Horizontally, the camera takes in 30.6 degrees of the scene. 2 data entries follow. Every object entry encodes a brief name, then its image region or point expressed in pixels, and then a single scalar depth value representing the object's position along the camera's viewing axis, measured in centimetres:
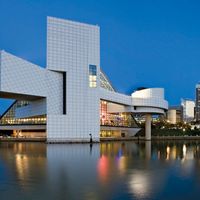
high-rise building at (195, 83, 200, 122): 19791
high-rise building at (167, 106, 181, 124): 18962
